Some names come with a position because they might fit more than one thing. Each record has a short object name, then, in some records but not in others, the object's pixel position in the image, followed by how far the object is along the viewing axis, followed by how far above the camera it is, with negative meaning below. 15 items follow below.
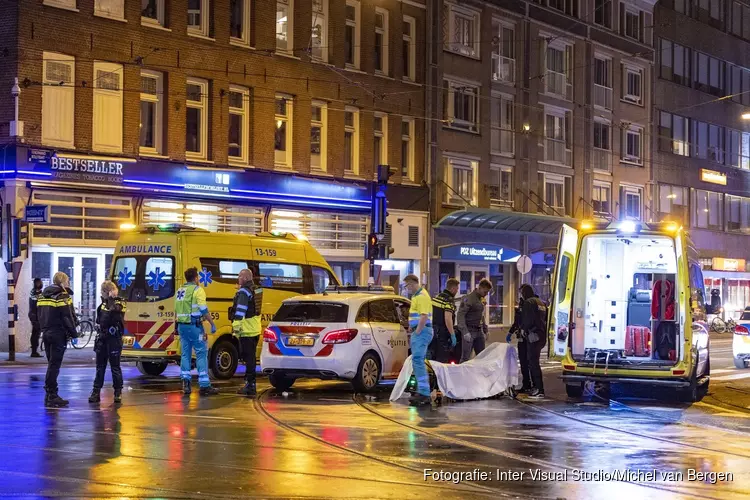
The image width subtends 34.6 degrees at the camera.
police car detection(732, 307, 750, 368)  26.72 -1.30
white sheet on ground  17.42 -1.38
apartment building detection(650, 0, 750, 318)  55.56 +7.41
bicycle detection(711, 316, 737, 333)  50.94 -1.71
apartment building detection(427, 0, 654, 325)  42.97 +6.12
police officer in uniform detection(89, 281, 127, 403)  16.66 -0.81
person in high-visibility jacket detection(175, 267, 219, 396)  17.92 -0.70
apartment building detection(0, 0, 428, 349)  29.50 +4.51
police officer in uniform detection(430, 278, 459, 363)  18.20 -0.61
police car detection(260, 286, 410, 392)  18.39 -0.92
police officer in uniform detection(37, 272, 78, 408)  16.11 -0.63
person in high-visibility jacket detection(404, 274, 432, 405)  16.77 -0.76
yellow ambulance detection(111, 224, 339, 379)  21.20 -0.04
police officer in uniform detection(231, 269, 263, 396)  18.16 -0.65
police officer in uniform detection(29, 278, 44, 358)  26.50 -0.90
